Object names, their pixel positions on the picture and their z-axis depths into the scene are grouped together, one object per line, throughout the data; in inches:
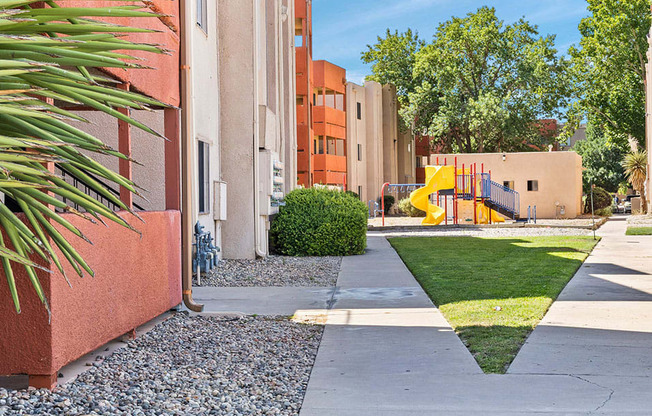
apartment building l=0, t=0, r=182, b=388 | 213.2
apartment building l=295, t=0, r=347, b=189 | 1726.5
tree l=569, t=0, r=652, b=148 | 1888.5
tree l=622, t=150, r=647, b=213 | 1898.4
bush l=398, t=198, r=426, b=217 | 1742.1
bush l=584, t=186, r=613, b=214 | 1913.1
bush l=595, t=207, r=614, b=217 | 1726.1
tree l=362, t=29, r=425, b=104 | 2305.6
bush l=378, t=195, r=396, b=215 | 2075.5
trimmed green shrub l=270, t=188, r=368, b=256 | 688.4
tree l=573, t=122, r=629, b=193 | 2564.0
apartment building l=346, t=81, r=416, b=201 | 2032.5
